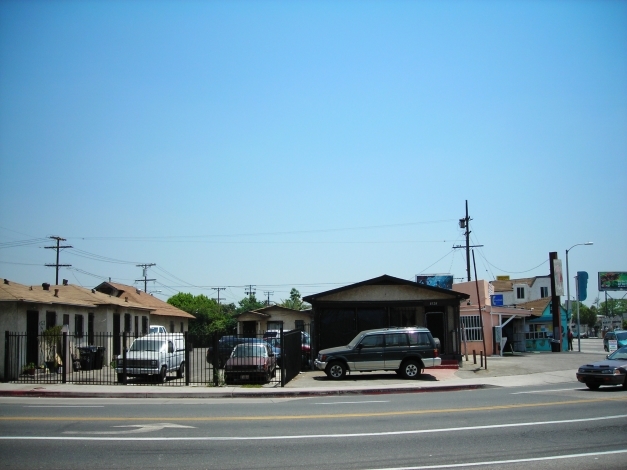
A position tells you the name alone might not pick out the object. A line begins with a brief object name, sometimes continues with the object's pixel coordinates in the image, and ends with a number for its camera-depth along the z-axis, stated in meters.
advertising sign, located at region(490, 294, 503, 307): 46.58
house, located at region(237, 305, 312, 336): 56.12
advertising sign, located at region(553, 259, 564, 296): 48.87
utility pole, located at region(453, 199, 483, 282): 52.70
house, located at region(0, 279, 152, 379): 25.92
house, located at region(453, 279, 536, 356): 40.63
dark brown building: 30.33
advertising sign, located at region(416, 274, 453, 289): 58.59
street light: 48.12
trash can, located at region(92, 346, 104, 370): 29.97
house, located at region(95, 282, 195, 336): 51.78
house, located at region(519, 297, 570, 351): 51.25
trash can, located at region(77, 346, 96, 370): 29.69
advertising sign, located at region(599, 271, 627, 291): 91.90
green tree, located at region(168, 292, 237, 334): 71.56
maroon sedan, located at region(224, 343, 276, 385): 23.11
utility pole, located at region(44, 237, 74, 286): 68.89
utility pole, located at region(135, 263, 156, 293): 92.94
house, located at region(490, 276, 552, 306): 77.65
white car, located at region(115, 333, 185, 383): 24.17
